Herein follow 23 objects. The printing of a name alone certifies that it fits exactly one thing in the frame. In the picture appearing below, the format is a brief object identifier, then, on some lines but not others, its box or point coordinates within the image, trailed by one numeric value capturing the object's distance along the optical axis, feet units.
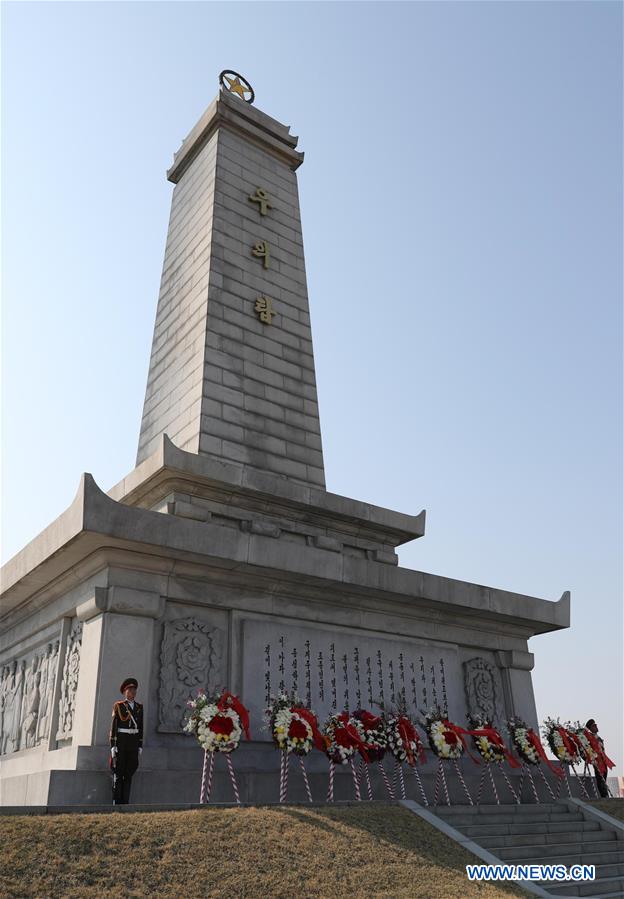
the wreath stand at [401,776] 30.73
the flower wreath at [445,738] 31.14
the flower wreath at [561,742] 35.83
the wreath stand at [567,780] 38.12
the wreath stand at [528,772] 36.37
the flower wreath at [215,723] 25.73
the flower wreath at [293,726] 27.22
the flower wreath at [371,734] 29.55
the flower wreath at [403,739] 30.32
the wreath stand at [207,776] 25.84
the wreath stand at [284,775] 27.01
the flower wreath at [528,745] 34.71
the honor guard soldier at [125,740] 25.11
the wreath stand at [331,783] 28.25
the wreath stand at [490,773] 33.88
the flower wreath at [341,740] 28.32
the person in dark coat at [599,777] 38.45
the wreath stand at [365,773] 29.76
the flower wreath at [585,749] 36.68
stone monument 28.89
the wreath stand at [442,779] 31.44
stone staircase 23.76
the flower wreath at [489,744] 33.06
